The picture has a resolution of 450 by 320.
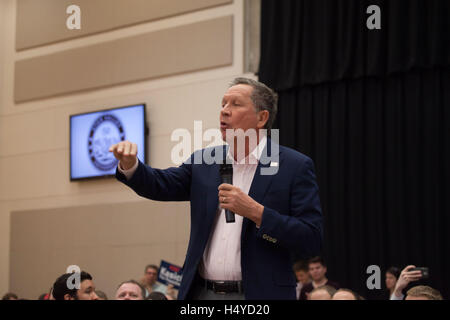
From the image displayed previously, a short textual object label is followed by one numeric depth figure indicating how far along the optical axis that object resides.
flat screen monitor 9.37
